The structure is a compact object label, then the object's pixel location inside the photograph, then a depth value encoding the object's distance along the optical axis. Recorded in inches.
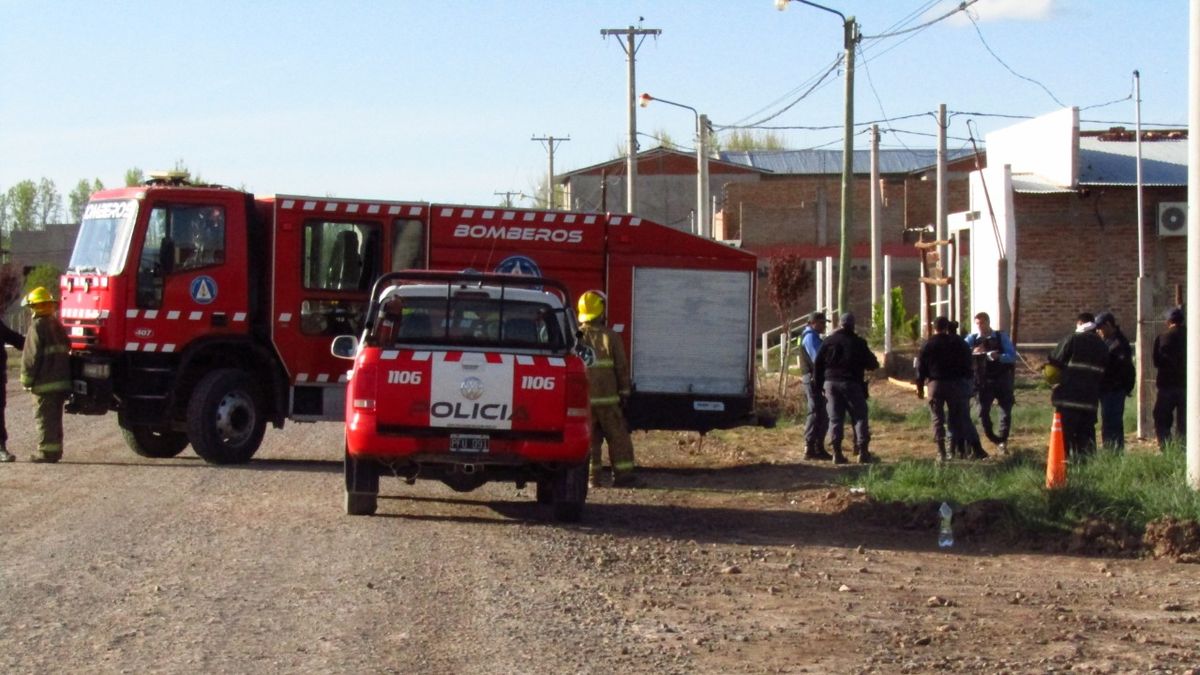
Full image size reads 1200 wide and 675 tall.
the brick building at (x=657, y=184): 3046.3
